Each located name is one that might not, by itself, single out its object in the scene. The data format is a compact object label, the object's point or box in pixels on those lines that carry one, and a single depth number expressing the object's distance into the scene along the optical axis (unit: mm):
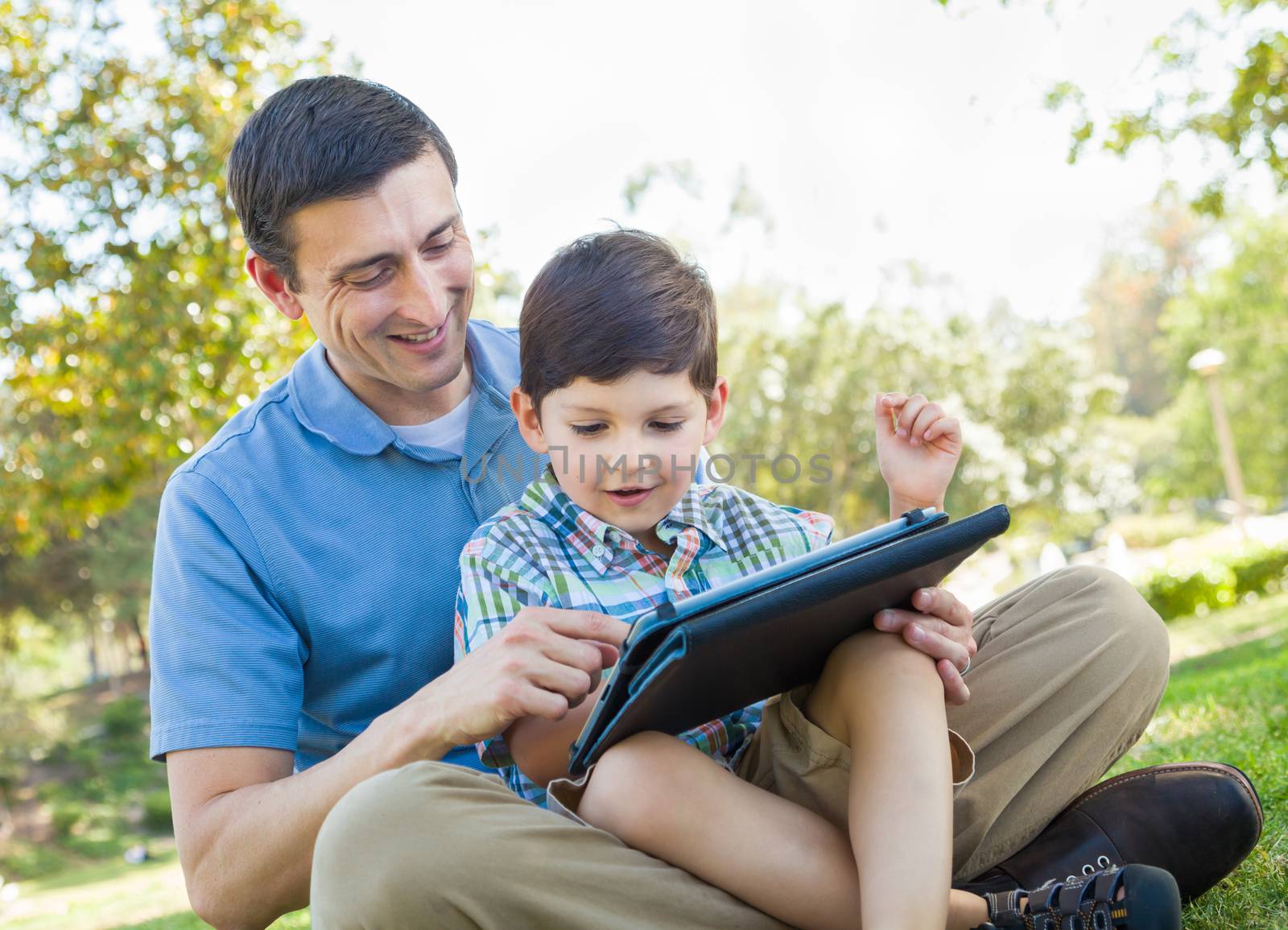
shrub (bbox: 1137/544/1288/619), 16047
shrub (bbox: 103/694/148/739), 24641
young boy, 1858
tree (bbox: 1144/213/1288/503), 26016
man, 1771
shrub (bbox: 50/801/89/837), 19734
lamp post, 19406
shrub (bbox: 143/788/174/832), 19703
